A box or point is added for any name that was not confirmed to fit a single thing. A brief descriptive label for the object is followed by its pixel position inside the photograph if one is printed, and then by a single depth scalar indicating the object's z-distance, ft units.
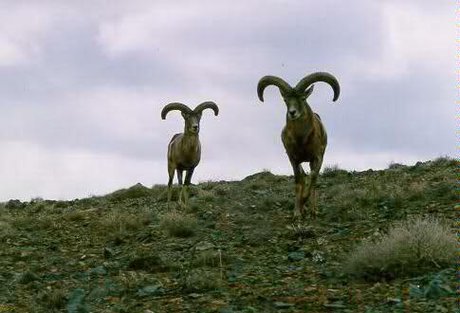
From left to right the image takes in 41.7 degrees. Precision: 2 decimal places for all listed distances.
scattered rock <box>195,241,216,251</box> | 35.57
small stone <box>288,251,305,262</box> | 31.46
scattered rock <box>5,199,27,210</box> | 85.51
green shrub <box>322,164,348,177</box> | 81.30
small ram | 59.93
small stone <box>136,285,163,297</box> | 26.48
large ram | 44.37
